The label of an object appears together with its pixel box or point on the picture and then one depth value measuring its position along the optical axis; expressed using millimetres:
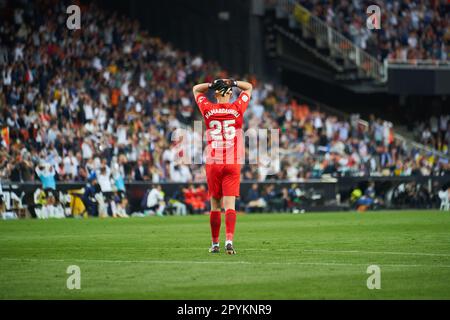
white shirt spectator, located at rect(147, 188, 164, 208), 36312
